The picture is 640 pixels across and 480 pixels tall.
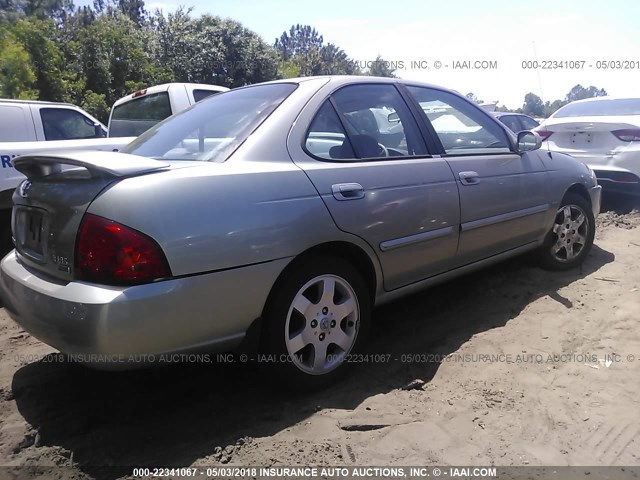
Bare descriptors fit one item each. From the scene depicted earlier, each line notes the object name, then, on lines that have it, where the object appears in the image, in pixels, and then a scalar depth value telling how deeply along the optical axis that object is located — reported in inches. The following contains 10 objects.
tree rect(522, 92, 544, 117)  1494.8
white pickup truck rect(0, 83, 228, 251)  185.9
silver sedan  80.4
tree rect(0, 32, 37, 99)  494.9
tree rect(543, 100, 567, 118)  1385.1
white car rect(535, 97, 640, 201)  241.9
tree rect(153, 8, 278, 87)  805.2
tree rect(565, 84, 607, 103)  1126.2
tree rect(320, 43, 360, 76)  1534.2
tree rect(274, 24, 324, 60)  2994.6
